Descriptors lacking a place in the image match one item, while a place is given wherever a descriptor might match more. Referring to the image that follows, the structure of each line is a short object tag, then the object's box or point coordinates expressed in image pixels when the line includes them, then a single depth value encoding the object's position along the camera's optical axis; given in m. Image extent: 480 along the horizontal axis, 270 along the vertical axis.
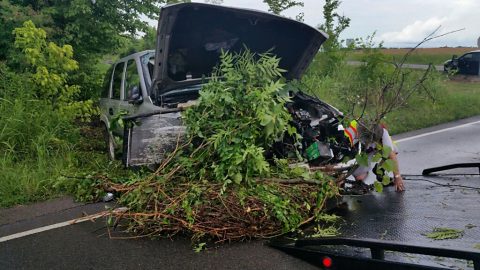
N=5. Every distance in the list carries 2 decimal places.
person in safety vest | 4.89
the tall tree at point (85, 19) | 8.55
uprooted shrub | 3.98
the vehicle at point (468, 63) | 22.30
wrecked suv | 4.84
